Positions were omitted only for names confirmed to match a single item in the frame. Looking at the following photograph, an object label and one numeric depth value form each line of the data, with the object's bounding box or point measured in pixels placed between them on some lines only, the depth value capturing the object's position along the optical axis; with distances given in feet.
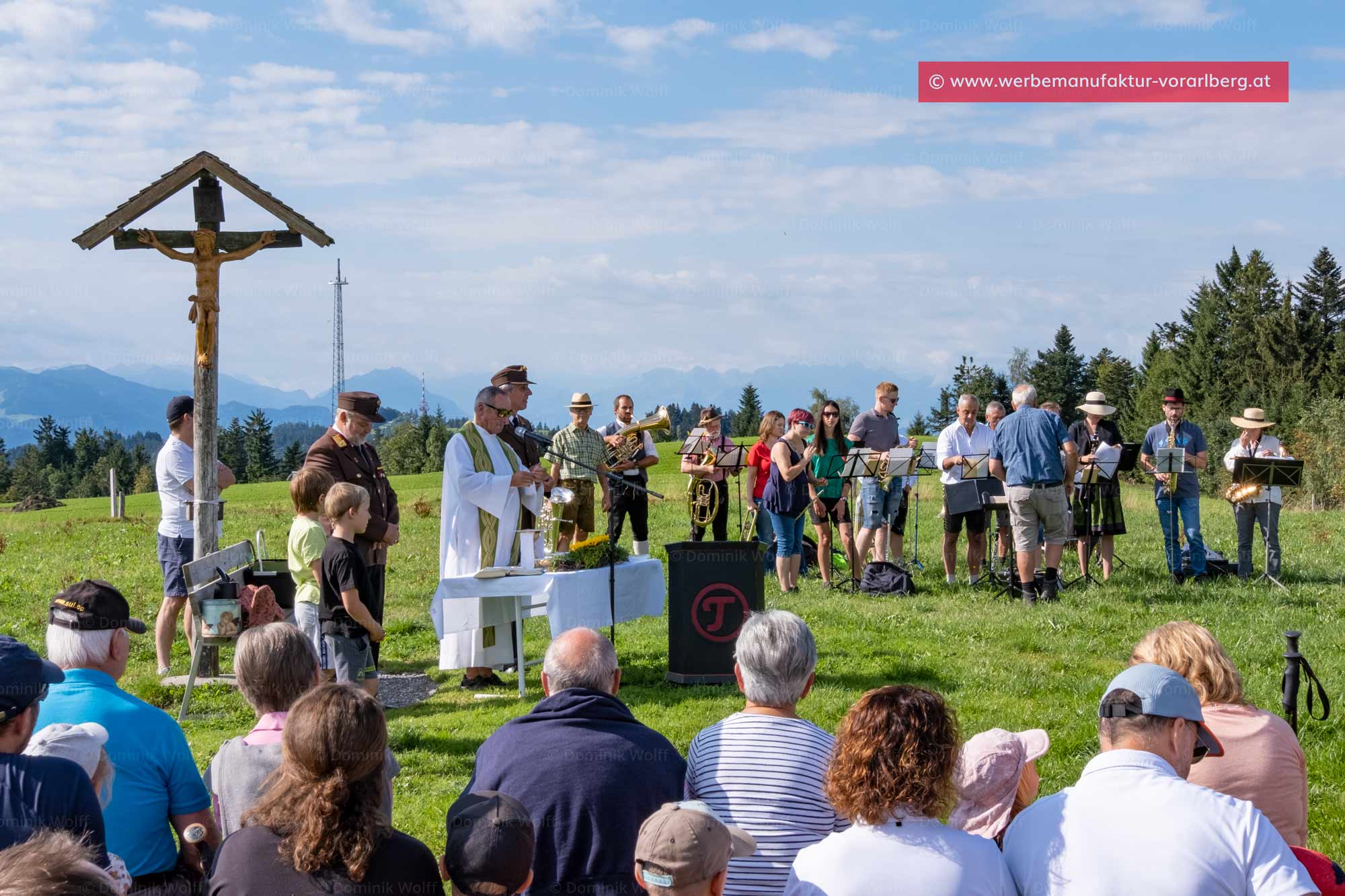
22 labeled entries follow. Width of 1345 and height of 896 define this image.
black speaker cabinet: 26.07
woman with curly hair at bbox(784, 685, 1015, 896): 9.29
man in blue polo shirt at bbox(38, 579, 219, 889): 11.93
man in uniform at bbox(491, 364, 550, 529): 29.63
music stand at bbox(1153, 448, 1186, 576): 38.81
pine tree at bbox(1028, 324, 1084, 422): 281.95
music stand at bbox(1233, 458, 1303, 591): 36.35
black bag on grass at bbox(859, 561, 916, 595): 38.11
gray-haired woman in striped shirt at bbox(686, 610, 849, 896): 11.55
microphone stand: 24.63
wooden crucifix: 28.19
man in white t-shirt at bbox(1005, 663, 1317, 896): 9.15
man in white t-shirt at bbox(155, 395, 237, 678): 28.86
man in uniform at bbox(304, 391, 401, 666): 24.62
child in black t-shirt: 20.21
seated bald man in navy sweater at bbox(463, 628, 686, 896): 10.97
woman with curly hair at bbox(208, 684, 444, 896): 8.83
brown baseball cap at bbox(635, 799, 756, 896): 8.64
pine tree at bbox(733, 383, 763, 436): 269.64
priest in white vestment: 27.53
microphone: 25.34
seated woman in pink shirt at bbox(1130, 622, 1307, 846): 12.39
